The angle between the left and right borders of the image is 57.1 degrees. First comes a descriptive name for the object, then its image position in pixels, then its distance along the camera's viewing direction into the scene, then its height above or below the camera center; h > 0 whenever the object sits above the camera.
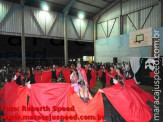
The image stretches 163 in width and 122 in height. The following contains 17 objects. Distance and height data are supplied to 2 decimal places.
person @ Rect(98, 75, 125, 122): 4.75 -1.89
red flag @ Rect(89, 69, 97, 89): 10.75 -1.47
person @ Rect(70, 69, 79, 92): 6.77 -0.83
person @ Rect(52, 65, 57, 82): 10.80 -1.09
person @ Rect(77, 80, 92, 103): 4.42 -1.05
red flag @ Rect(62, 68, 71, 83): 11.73 -1.20
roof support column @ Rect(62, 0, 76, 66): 19.70 +4.85
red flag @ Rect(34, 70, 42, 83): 10.56 -1.21
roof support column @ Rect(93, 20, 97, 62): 25.07 +4.66
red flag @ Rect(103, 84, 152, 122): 4.55 -1.41
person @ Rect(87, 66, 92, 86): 9.93 -1.02
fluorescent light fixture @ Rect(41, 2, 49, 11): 18.46 +6.69
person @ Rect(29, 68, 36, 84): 7.17 -0.93
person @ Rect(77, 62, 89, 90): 5.80 -0.65
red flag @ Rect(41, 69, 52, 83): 10.61 -1.23
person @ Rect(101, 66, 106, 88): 9.45 -1.16
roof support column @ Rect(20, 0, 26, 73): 16.08 +2.19
